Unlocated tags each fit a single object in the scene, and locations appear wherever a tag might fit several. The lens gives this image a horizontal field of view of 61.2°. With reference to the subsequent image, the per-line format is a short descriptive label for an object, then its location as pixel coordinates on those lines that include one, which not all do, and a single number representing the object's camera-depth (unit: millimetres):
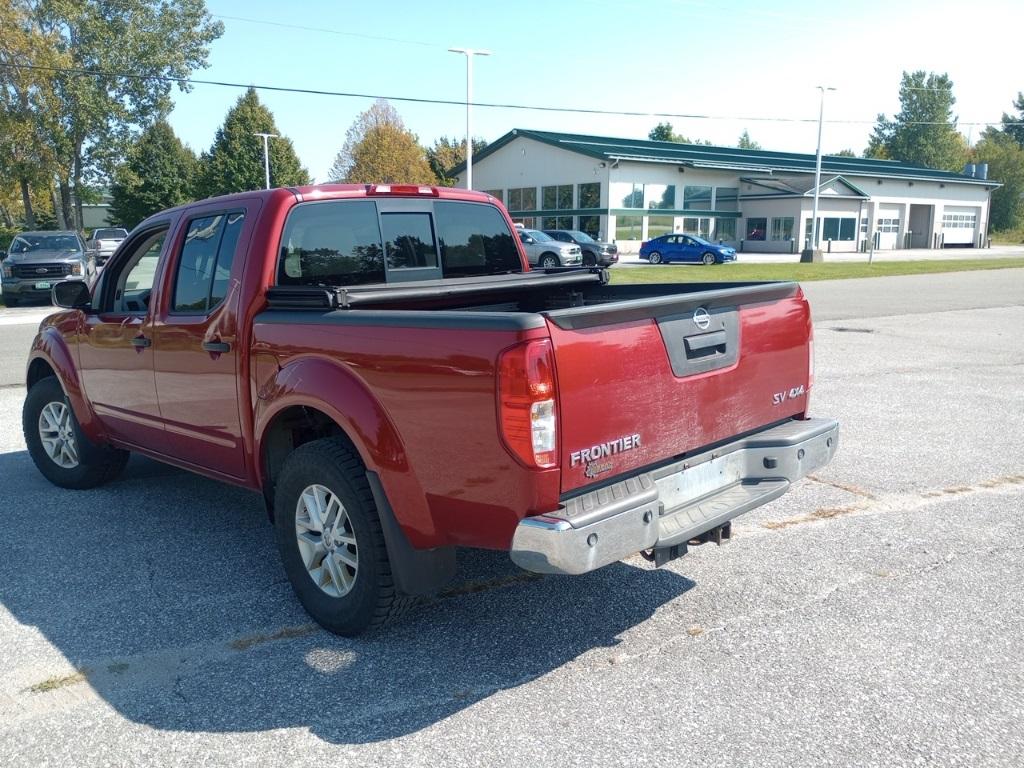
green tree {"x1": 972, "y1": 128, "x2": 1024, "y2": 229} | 88938
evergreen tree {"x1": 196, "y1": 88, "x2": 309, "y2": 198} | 61500
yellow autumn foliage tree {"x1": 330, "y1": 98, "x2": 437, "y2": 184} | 56719
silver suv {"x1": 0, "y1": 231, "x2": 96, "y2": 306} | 21016
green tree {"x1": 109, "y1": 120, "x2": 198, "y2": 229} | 61094
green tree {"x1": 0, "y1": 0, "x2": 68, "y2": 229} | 47906
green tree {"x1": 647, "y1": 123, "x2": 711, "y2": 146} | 121812
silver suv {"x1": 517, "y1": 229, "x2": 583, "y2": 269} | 31750
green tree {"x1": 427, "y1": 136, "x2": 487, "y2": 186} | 80131
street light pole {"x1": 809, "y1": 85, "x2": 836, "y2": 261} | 42506
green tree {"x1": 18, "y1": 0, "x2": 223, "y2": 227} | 51562
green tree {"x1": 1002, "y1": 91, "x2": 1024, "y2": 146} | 115812
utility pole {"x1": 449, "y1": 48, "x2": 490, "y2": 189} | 35062
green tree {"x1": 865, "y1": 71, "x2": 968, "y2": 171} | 109188
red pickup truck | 3088
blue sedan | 42031
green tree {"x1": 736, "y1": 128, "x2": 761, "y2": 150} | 153500
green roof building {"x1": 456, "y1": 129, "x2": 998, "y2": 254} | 53875
